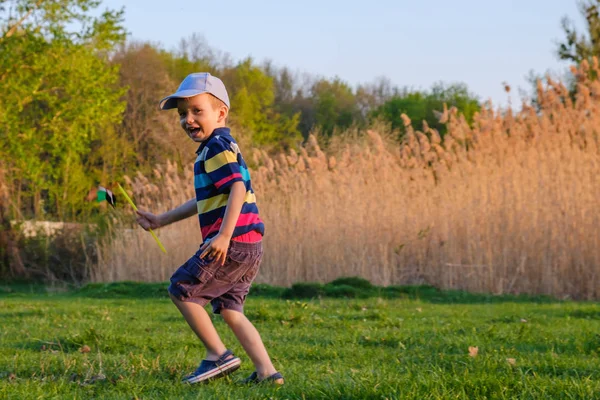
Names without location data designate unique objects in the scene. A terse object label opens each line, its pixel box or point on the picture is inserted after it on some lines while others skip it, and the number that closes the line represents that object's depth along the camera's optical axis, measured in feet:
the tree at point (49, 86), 65.72
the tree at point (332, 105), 176.35
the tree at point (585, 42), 78.95
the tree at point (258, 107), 149.79
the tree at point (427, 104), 147.39
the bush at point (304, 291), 38.42
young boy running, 14.20
